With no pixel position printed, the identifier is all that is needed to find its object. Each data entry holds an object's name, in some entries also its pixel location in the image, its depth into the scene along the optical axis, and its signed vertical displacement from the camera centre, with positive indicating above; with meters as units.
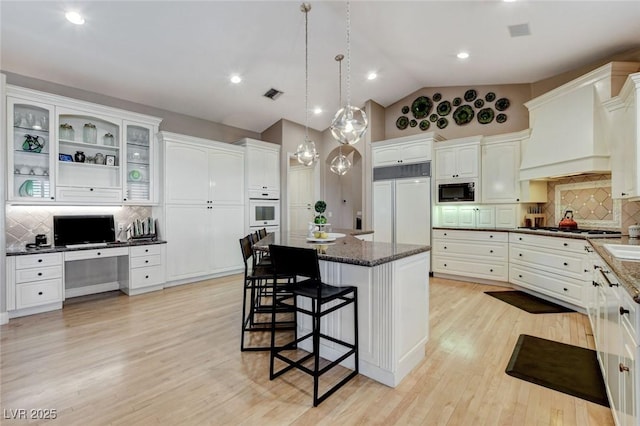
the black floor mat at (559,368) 1.97 -1.18
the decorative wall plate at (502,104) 4.94 +1.86
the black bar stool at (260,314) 2.58 -1.10
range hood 3.28 +1.08
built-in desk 3.31 -0.78
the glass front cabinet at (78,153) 3.53 +0.85
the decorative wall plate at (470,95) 5.26 +2.15
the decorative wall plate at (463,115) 5.31 +1.81
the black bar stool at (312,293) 1.86 -0.54
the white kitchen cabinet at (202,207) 4.63 +0.13
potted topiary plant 3.26 +0.08
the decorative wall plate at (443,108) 5.52 +2.01
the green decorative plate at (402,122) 6.01 +1.89
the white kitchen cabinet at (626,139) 2.50 +0.72
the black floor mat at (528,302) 3.49 -1.15
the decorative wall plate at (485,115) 5.10 +1.72
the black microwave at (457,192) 4.90 +0.37
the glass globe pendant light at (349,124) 2.78 +0.86
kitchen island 1.99 -0.67
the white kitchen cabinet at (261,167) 5.56 +0.93
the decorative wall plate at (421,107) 5.73 +2.12
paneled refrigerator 5.20 +0.19
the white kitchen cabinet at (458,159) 4.86 +0.94
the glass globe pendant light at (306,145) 3.34 +0.92
